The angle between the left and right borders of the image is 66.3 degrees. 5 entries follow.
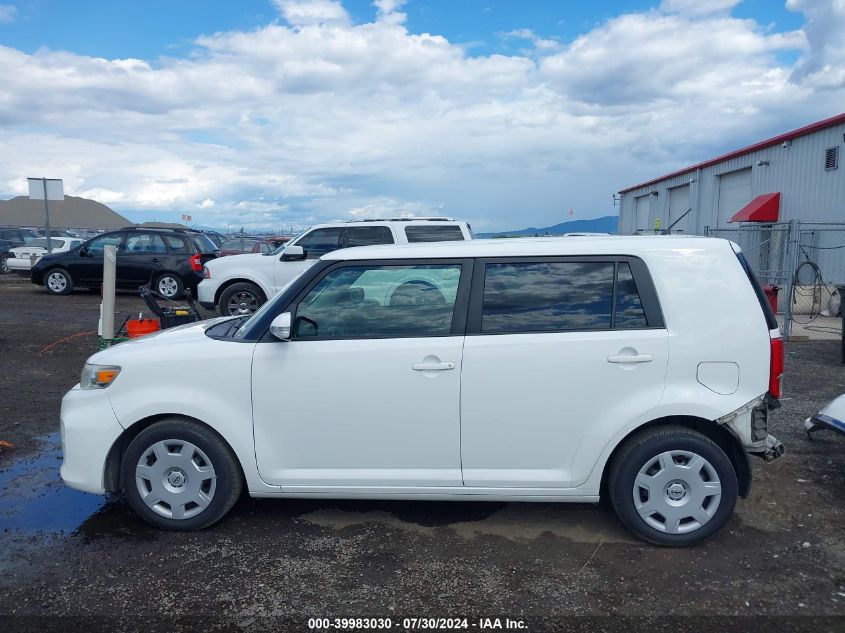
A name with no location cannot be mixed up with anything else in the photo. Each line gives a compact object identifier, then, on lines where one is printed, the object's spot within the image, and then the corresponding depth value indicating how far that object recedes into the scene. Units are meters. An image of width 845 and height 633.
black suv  15.62
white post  6.16
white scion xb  3.67
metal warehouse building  16.27
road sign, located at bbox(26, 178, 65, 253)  18.81
